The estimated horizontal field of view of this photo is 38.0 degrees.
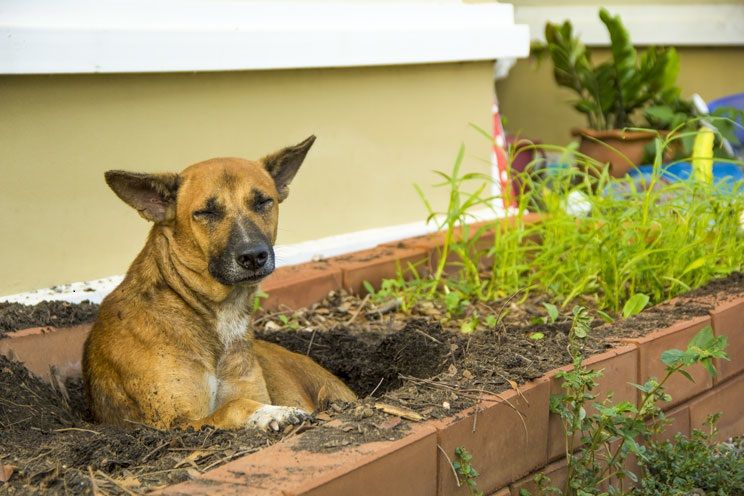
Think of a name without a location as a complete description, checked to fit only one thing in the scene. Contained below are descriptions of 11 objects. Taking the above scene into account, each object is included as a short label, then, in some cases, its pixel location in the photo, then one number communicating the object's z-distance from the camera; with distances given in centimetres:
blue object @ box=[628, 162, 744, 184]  777
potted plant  820
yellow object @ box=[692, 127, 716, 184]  650
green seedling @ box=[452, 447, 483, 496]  353
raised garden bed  325
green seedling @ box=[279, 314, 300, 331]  544
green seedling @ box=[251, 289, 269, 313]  450
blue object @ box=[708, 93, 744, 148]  832
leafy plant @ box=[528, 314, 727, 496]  387
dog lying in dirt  405
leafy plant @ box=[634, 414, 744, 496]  424
